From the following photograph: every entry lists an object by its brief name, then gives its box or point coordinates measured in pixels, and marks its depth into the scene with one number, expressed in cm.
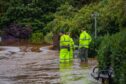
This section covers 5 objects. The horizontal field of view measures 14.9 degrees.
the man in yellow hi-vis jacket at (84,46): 2382
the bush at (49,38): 3995
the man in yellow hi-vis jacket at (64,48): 2370
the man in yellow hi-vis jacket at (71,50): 2445
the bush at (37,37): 4491
